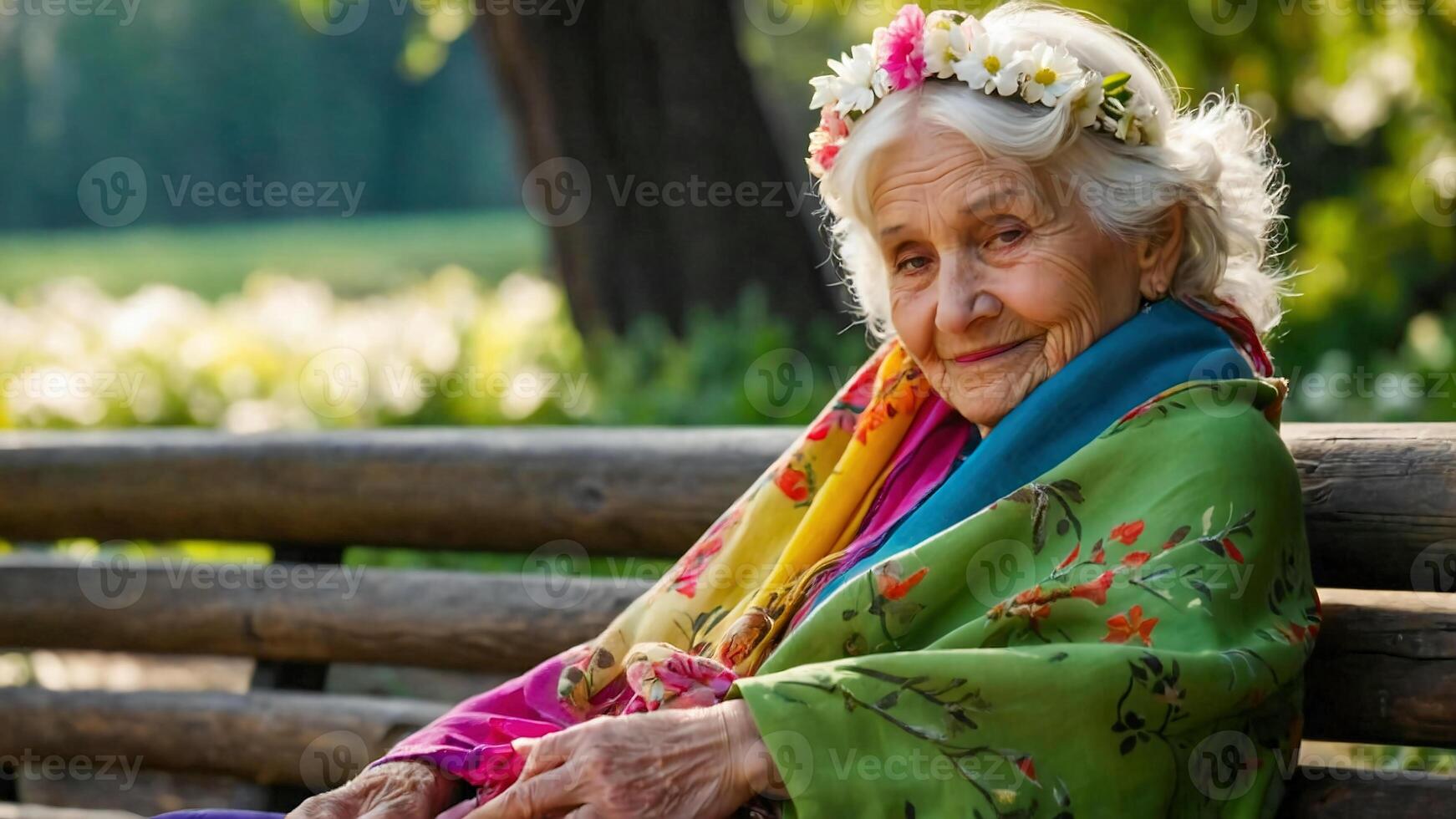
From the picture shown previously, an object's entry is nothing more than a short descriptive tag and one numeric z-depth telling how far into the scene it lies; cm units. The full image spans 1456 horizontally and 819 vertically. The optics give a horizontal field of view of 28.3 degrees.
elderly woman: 369
